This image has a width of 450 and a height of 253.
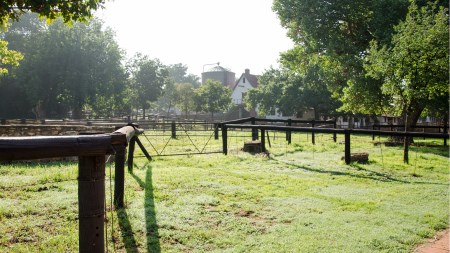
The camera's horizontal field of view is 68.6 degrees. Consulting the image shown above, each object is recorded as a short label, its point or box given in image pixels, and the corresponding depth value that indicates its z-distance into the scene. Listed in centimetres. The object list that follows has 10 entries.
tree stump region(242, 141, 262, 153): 1334
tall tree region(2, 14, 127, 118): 3775
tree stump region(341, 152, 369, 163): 1059
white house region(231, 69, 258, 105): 6819
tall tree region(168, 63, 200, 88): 13362
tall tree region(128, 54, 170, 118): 5578
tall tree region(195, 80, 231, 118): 5119
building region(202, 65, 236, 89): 8931
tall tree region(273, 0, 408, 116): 1784
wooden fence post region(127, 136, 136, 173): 838
